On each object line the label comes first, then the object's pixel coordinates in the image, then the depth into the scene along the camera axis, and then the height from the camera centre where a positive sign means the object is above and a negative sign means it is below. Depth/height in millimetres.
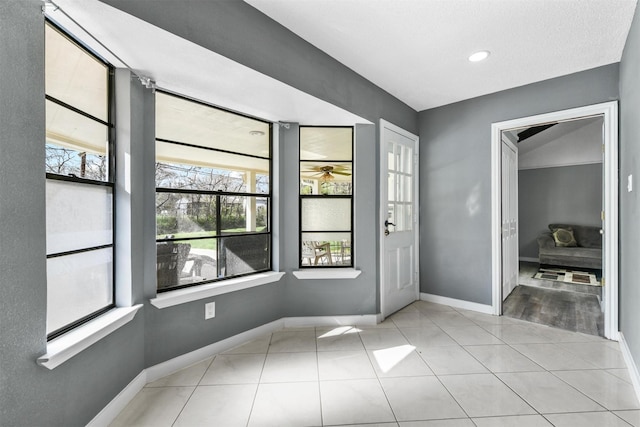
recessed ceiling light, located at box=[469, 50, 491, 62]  2404 +1342
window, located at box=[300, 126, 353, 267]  2992 +174
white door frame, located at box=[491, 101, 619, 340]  2543 +83
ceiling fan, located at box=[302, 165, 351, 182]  3008 +440
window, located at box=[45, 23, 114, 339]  1420 +162
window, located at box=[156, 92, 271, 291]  2166 +168
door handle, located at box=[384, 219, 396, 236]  3125 -148
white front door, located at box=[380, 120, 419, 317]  3131 -61
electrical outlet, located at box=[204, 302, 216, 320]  2295 -784
